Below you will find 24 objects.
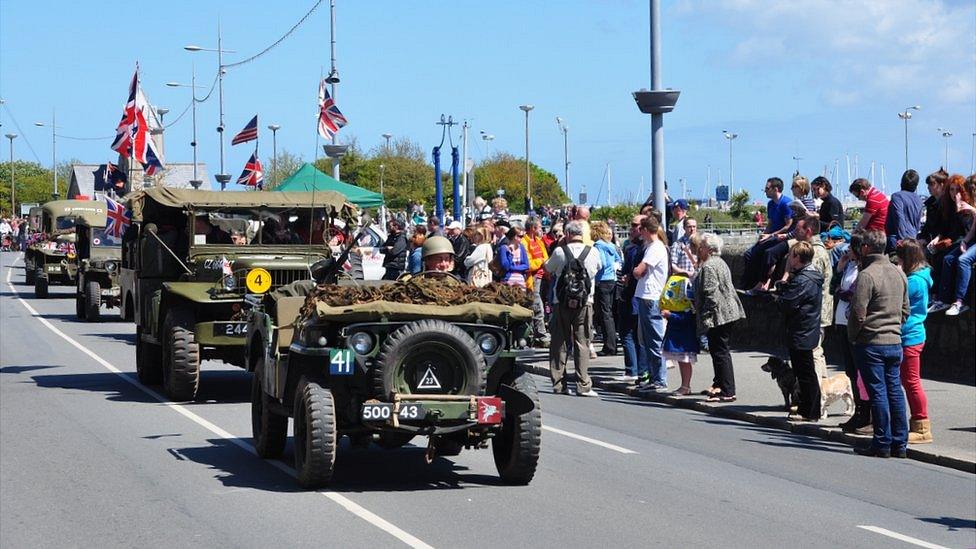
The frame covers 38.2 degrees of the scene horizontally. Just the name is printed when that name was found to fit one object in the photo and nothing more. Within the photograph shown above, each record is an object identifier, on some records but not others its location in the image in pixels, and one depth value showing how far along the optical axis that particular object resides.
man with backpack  15.75
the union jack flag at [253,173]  39.34
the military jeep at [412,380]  9.75
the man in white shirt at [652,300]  16.31
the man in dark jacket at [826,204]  17.48
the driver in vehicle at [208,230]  17.20
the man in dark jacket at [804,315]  13.59
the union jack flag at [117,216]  25.86
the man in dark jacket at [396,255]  24.83
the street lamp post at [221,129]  53.02
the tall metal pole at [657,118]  20.00
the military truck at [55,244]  39.83
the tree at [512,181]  105.93
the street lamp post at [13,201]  125.88
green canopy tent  29.83
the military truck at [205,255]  15.88
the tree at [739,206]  68.69
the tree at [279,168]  74.72
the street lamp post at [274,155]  68.06
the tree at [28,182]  144.15
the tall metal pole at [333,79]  35.97
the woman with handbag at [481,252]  19.86
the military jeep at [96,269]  29.36
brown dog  13.66
